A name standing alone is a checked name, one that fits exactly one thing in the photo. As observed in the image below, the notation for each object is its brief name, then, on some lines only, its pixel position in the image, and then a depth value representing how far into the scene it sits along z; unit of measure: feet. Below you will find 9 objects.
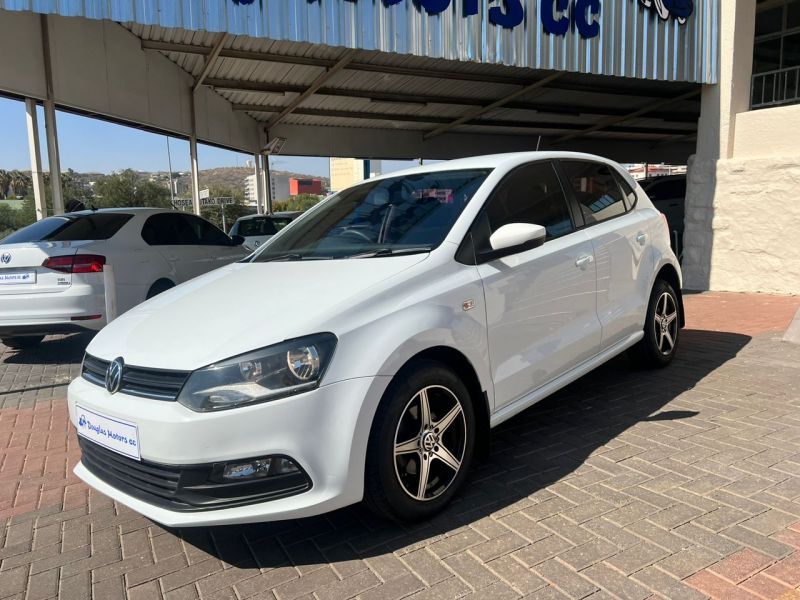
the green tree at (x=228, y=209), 63.57
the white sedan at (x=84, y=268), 19.72
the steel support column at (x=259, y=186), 75.31
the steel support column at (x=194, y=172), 54.08
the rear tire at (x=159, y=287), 22.90
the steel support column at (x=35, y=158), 33.47
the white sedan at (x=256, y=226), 42.34
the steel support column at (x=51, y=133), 33.36
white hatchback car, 8.04
